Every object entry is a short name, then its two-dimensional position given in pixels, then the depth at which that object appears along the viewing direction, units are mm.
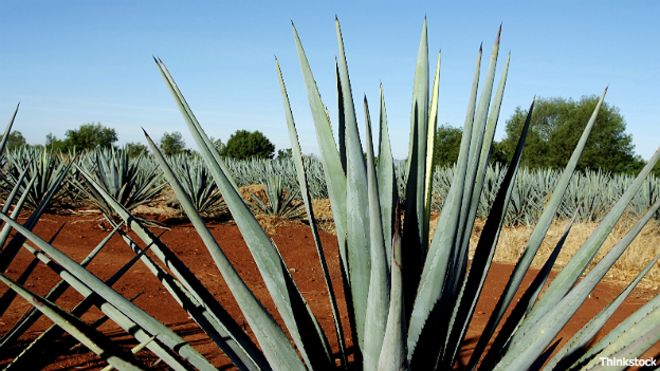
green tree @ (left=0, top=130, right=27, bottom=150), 57978
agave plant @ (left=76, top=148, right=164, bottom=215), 8695
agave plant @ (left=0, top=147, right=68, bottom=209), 8344
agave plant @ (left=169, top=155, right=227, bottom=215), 9945
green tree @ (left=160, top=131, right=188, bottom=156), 53606
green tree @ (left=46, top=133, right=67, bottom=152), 46988
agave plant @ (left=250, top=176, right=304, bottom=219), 9999
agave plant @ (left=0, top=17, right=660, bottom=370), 1173
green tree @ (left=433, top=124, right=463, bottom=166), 42656
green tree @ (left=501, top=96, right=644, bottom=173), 38250
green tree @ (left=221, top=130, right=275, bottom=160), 48719
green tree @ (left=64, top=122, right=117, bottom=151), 49094
